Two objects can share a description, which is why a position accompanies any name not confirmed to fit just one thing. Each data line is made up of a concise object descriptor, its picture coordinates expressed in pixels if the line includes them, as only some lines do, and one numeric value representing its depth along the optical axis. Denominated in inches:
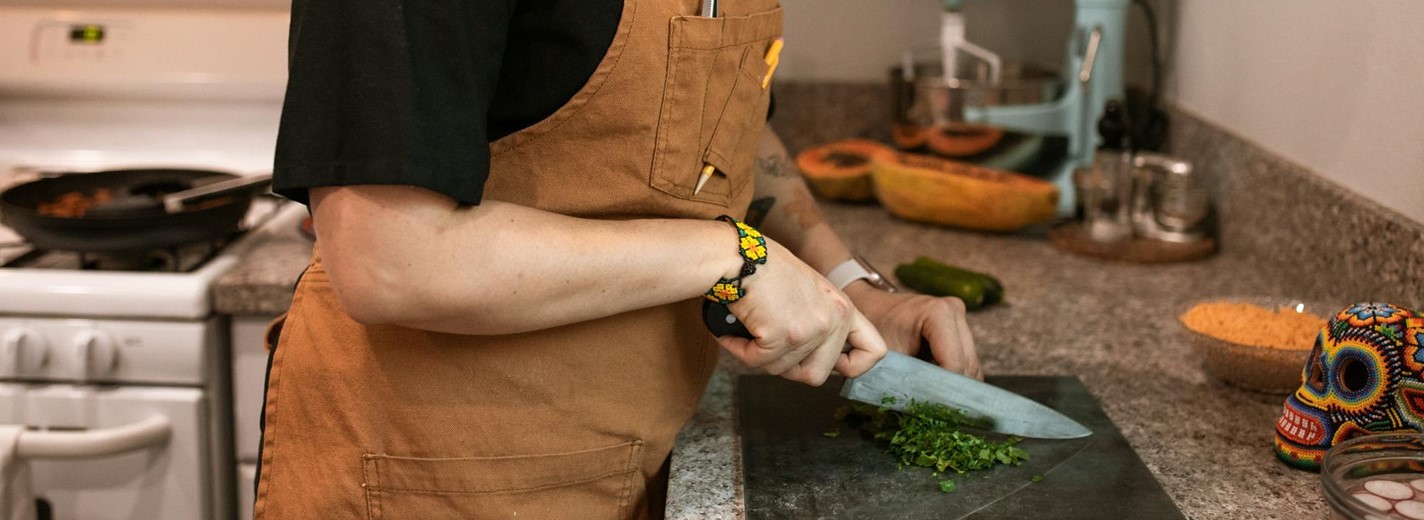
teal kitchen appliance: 71.8
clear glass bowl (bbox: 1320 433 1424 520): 33.7
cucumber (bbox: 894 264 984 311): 55.4
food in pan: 62.2
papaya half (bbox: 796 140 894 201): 76.6
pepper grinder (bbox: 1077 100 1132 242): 68.4
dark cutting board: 36.5
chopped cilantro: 39.2
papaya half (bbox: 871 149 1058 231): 69.4
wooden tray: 65.1
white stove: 57.3
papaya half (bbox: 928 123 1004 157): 73.2
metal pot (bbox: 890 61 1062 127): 71.8
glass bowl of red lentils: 44.9
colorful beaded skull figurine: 36.1
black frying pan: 57.2
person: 27.5
